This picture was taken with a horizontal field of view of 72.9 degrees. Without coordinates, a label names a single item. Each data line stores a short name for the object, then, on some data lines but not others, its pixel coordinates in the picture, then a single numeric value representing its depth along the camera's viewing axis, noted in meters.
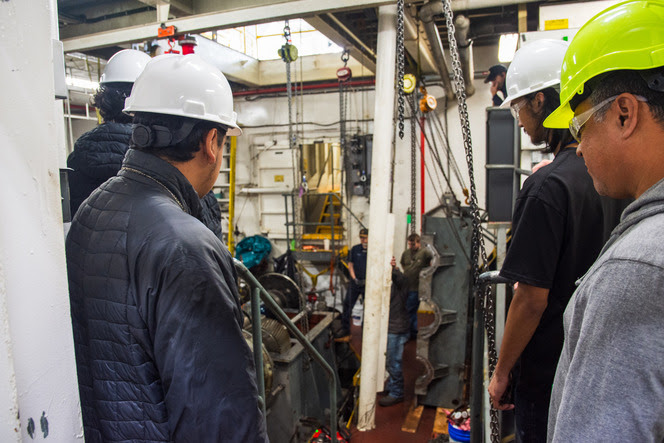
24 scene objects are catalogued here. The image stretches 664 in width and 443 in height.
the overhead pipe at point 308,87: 10.39
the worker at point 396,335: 6.52
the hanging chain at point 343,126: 9.98
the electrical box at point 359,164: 10.15
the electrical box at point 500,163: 3.94
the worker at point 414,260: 6.68
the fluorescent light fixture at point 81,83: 8.45
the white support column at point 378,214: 4.73
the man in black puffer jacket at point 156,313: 1.15
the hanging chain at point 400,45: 2.63
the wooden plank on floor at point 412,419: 5.71
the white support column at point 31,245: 0.76
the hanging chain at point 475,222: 2.12
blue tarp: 10.57
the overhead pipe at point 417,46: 5.35
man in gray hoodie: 0.75
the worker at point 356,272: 7.96
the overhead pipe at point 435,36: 4.65
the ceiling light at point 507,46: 5.85
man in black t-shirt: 1.70
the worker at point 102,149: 2.27
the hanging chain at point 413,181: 6.44
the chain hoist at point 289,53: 5.59
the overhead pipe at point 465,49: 5.85
